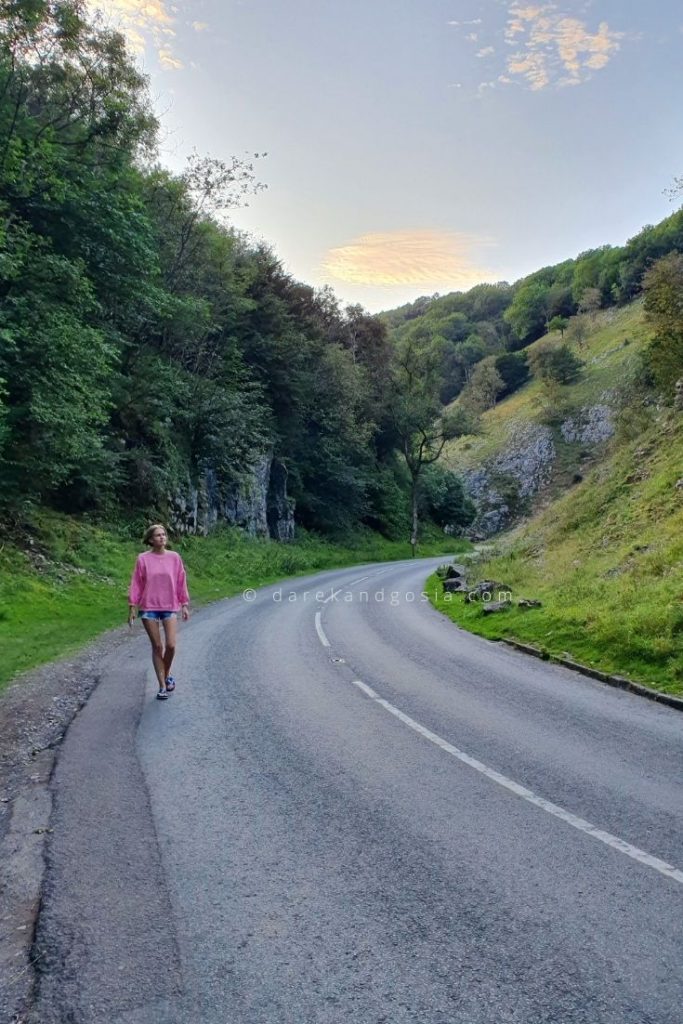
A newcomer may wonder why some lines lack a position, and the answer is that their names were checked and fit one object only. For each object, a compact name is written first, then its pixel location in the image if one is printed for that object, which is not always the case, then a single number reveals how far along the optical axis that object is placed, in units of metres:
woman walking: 7.91
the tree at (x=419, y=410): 49.91
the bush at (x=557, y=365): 71.38
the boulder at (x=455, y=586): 19.90
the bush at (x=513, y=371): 91.50
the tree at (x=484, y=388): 84.19
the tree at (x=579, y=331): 90.06
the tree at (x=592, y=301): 99.50
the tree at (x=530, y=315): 116.62
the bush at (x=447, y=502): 57.09
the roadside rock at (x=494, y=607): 14.80
